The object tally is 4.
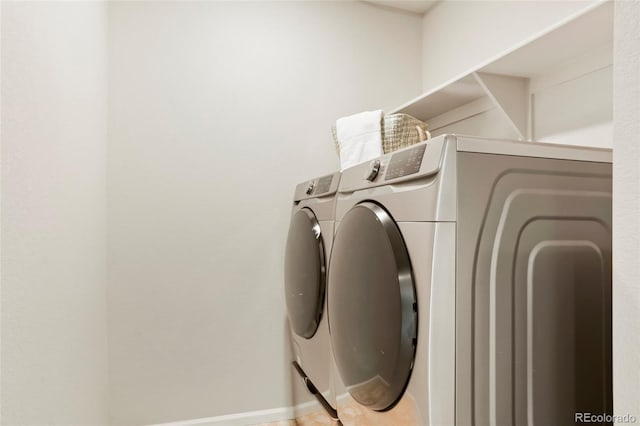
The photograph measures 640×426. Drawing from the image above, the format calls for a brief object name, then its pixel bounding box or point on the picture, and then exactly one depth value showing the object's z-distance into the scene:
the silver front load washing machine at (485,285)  0.89
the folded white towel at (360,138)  1.75
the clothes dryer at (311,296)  1.54
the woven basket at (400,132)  1.71
